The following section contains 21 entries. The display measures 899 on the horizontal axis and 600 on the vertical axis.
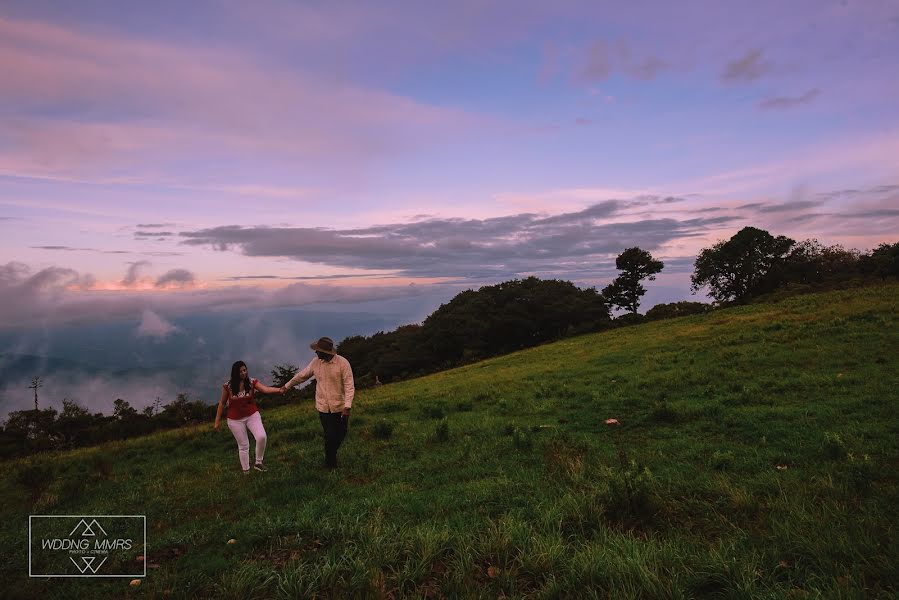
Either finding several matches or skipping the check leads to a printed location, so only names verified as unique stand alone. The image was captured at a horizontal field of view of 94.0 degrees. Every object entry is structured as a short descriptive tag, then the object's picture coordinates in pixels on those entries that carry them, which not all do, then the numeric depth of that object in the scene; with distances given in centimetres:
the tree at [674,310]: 4657
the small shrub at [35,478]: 1032
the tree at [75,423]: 3493
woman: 955
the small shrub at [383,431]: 1191
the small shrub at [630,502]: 534
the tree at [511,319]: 7088
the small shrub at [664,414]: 1084
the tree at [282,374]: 6936
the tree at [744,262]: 6272
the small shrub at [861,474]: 541
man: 934
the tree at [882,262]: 4563
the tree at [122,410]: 4088
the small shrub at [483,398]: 1683
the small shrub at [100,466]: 1089
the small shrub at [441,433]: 1113
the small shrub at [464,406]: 1572
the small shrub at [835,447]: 683
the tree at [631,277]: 6950
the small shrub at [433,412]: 1478
